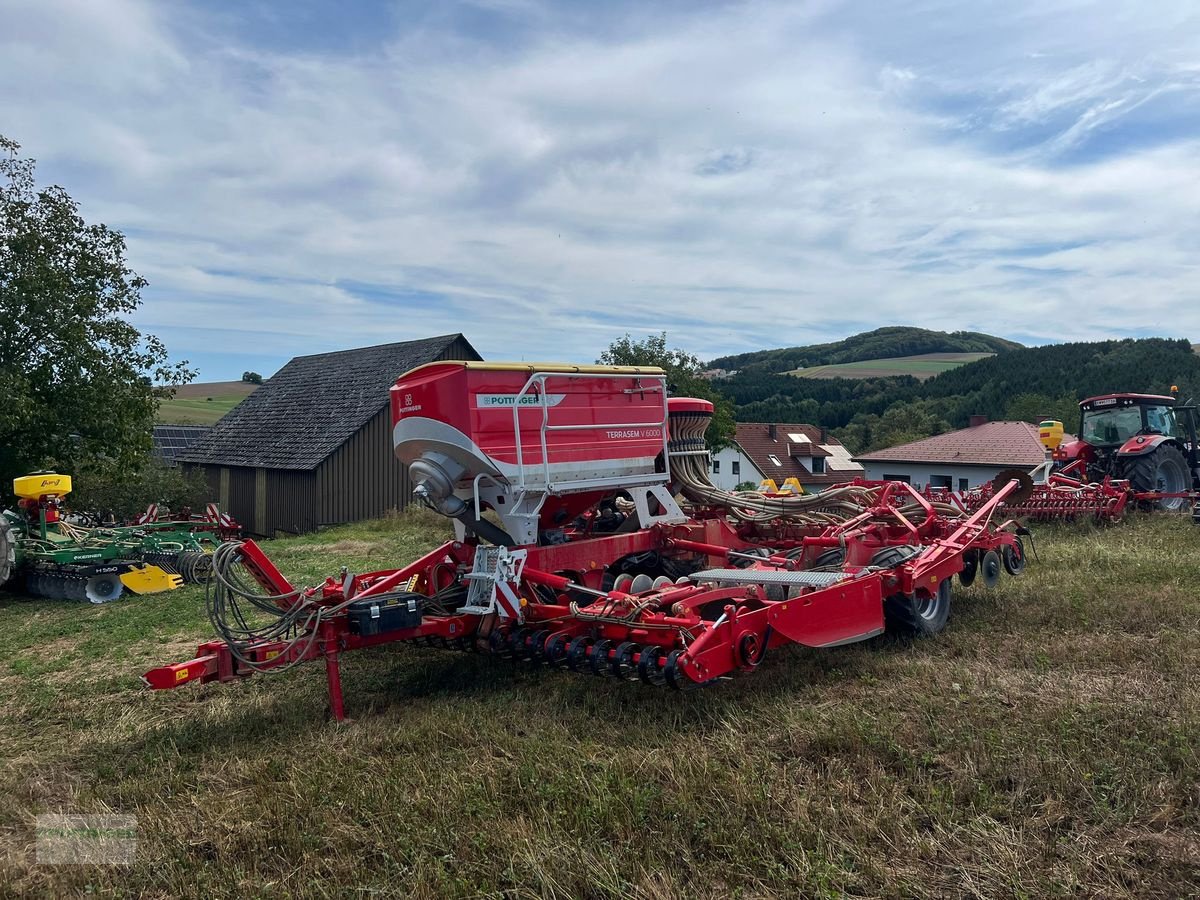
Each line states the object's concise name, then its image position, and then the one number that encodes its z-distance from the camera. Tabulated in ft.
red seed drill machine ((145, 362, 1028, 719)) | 17.65
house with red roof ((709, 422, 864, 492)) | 158.24
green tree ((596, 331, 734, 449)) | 114.11
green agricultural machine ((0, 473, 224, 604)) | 36.65
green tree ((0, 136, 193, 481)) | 44.45
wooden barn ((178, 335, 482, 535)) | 76.33
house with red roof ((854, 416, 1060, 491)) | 115.03
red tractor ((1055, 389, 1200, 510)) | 47.83
